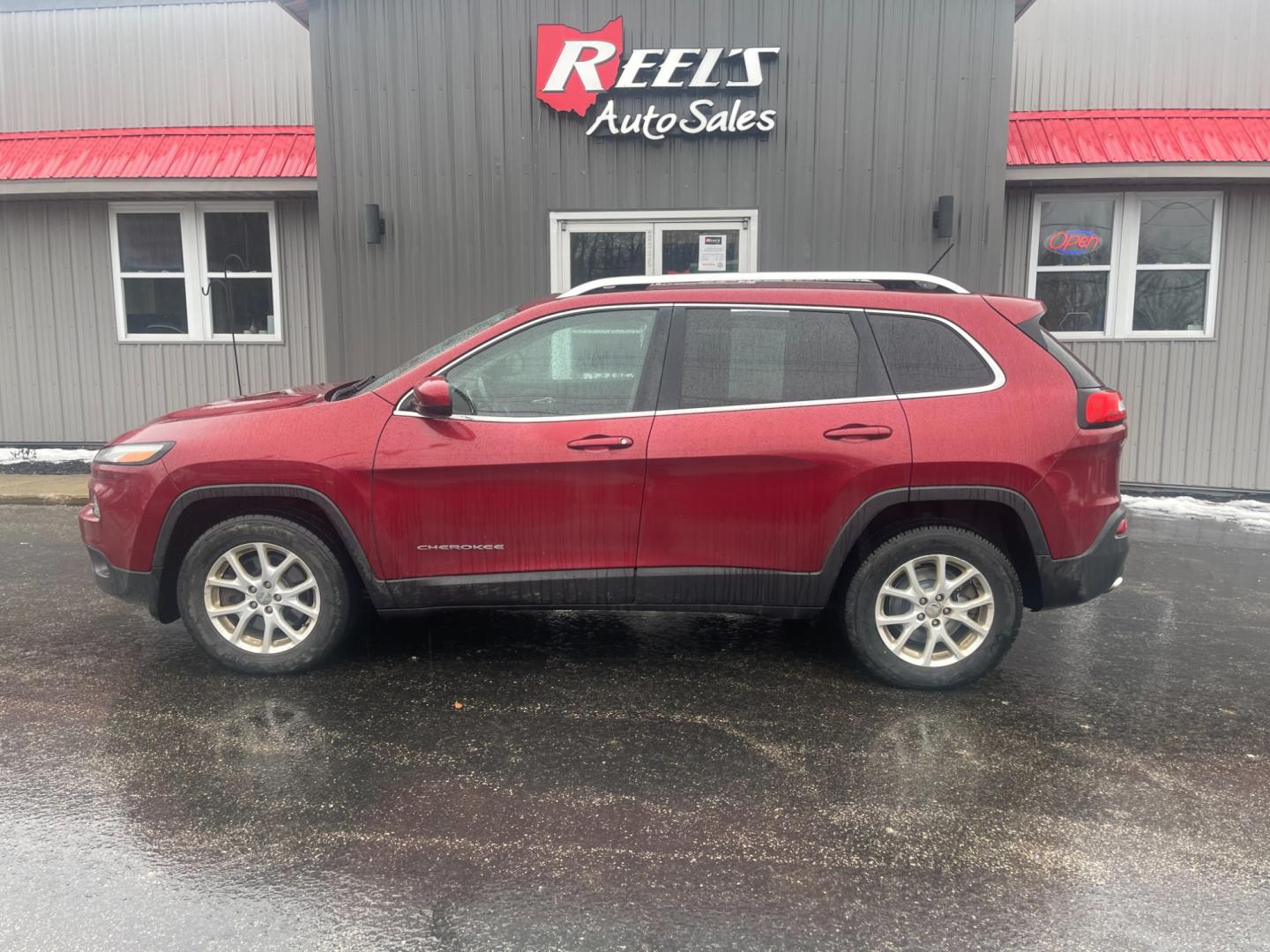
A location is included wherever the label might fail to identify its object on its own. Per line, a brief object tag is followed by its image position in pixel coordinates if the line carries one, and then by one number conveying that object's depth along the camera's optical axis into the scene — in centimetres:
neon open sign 920
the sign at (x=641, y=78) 812
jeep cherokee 400
